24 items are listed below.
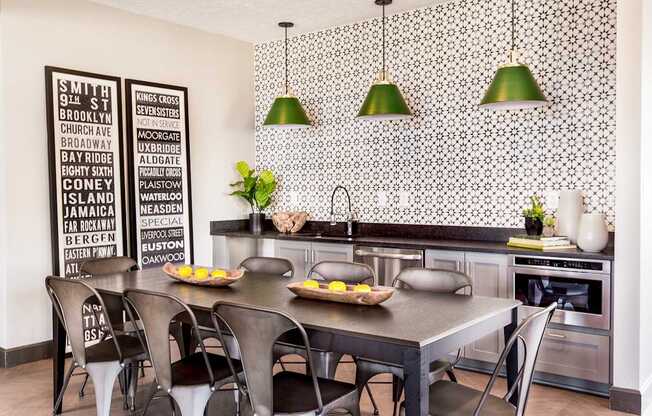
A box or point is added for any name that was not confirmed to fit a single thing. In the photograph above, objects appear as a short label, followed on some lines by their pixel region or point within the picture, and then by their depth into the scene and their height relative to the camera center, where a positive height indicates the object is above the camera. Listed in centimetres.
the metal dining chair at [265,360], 229 -69
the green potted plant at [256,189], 612 -2
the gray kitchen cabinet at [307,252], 508 -60
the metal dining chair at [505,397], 226 -92
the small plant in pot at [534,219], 433 -26
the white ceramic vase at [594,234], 386 -34
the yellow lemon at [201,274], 333 -50
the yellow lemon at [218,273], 332 -49
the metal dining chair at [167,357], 268 -79
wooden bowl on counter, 577 -34
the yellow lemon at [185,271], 343 -50
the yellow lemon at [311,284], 294 -49
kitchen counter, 387 -46
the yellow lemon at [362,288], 274 -49
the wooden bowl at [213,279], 325 -52
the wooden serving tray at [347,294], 265 -51
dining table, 211 -56
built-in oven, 374 -70
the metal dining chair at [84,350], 310 -88
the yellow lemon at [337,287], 279 -49
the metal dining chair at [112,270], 394 -58
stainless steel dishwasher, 459 -60
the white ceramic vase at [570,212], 419 -21
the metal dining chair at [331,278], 323 -59
